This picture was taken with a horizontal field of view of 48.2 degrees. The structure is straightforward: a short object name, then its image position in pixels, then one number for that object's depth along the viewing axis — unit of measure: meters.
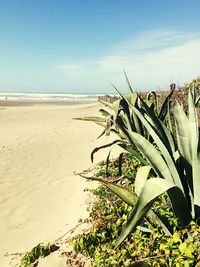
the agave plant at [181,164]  1.66
